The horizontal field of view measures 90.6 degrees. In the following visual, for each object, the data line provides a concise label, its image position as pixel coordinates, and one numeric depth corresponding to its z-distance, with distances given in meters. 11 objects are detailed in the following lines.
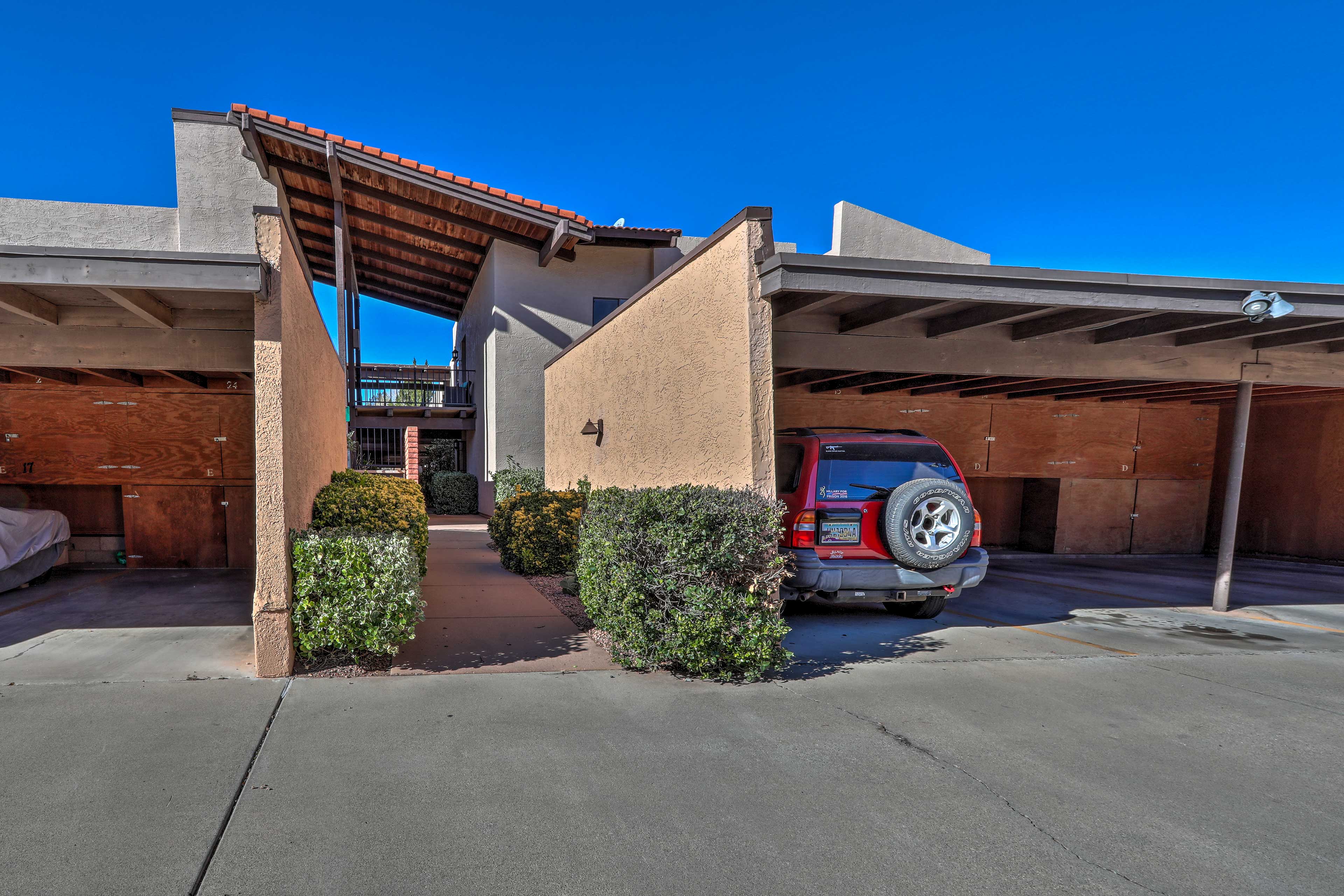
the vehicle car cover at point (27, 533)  7.02
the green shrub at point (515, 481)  13.33
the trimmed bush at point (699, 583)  4.57
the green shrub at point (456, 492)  17.88
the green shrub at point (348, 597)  4.59
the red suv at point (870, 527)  5.66
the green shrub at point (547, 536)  8.65
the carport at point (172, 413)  4.48
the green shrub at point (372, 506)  5.97
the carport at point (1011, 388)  5.22
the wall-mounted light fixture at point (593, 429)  9.06
